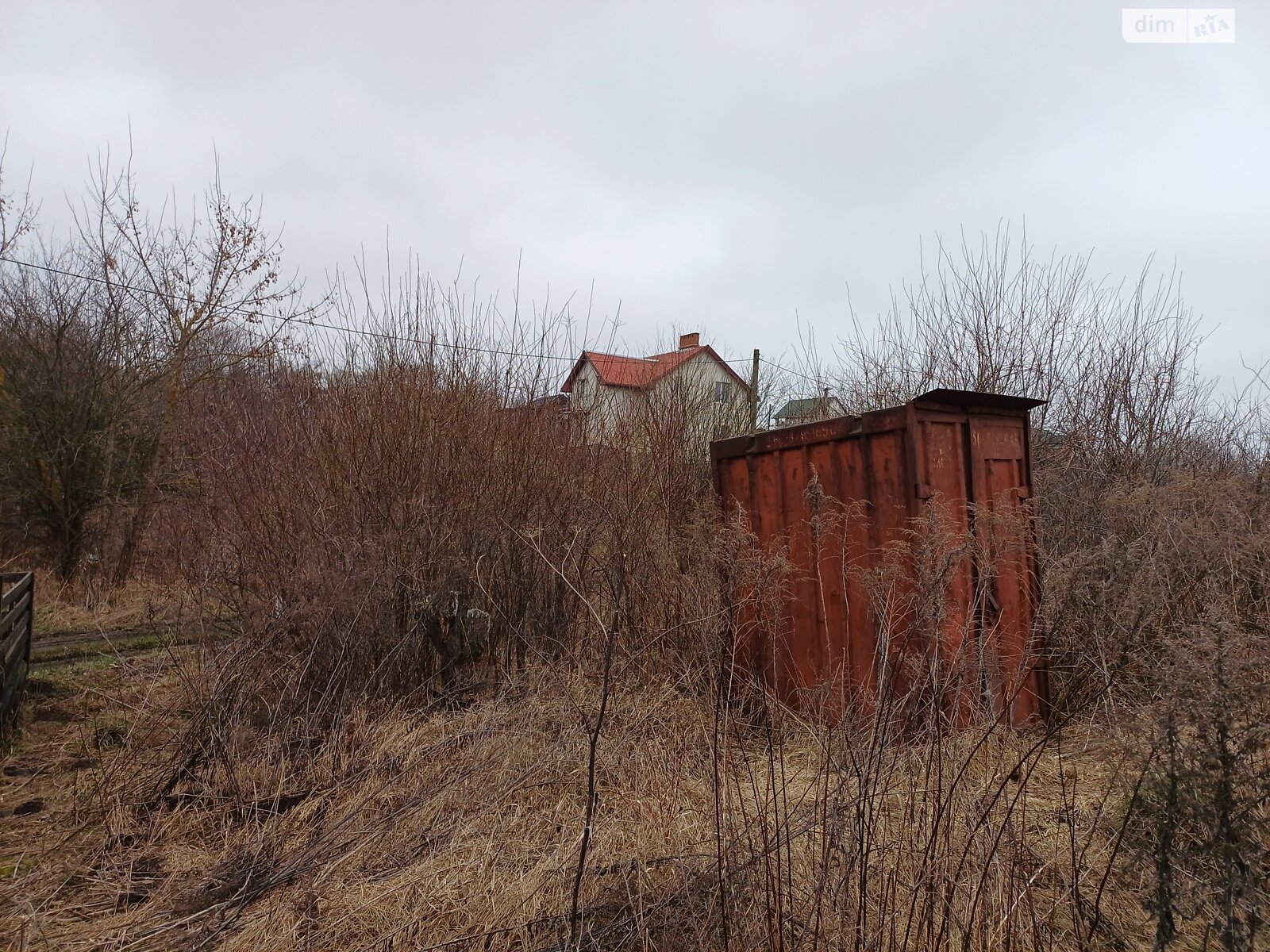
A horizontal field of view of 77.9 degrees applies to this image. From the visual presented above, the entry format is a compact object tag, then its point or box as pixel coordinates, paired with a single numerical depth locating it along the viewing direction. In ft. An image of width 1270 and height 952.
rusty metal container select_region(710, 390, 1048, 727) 14.44
